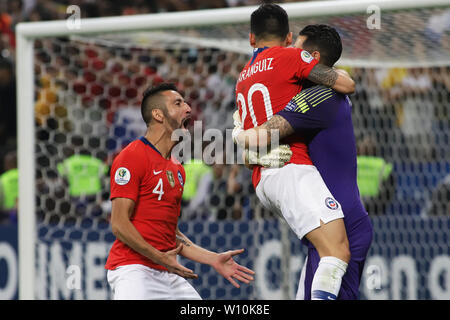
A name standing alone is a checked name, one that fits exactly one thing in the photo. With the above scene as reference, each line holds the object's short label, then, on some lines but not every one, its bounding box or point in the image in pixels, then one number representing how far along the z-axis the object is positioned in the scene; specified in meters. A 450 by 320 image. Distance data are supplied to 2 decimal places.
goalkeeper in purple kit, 7.67
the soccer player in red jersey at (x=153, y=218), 8.38
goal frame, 11.06
